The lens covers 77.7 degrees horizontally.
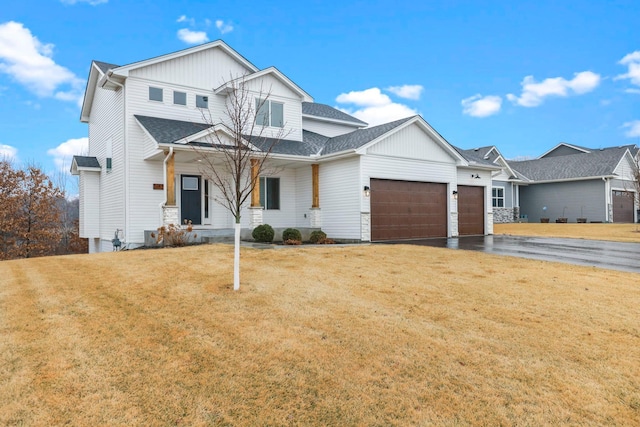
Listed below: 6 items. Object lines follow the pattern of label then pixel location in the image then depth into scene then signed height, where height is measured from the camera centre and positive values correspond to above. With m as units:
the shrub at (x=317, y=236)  15.20 -0.82
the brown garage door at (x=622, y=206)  30.39 +0.35
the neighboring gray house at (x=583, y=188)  29.86 +1.91
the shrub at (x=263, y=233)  14.29 -0.64
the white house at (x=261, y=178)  15.26 +2.03
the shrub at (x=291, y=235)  14.63 -0.73
